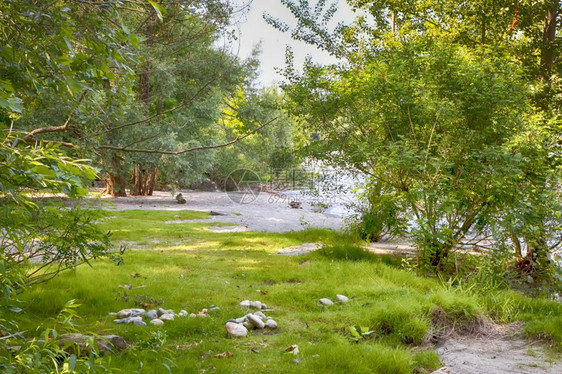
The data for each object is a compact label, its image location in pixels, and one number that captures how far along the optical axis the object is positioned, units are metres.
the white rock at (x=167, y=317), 5.25
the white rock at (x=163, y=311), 5.50
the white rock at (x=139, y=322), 5.06
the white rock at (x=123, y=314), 5.36
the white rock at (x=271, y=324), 5.39
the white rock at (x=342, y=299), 6.45
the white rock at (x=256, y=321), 5.33
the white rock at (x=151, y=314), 5.35
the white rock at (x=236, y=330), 5.05
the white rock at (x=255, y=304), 6.08
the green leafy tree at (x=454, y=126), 7.65
